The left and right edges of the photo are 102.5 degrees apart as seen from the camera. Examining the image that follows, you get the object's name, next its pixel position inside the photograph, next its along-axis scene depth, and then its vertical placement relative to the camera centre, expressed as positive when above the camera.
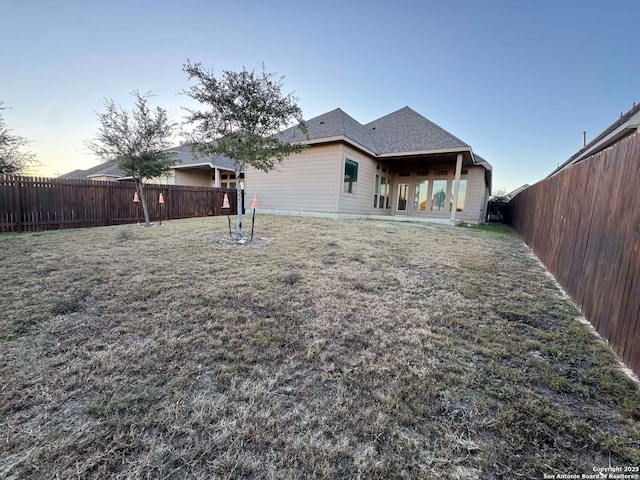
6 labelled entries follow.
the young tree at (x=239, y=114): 5.63 +2.14
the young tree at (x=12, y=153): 8.65 +1.51
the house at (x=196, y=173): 15.94 +2.40
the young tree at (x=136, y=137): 8.32 +2.15
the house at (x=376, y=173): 10.78 +2.13
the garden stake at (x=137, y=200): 10.42 +0.07
